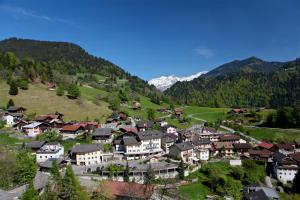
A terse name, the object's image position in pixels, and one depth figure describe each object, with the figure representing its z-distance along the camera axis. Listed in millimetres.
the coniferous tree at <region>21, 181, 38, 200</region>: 34628
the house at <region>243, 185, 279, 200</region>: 49706
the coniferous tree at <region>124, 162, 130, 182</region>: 55531
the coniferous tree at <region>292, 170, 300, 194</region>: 57794
